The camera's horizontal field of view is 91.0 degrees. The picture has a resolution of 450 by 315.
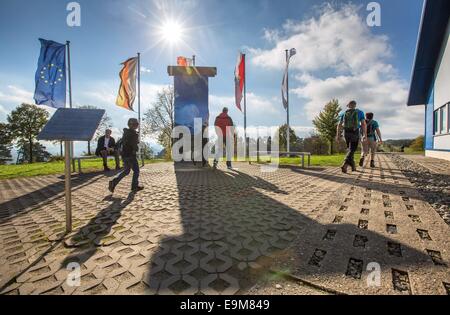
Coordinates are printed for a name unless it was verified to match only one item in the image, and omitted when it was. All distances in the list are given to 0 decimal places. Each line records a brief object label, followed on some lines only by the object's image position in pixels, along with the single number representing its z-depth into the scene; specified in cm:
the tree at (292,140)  5431
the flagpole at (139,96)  1391
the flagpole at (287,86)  1307
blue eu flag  1116
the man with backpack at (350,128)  751
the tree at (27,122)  4219
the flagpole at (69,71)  1175
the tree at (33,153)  4366
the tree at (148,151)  4066
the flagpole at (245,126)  1550
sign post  303
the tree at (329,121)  3734
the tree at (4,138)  4153
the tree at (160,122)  3647
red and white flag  1531
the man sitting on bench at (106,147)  987
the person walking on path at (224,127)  960
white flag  1327
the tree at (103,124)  4556
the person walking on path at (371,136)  906
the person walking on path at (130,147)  571
